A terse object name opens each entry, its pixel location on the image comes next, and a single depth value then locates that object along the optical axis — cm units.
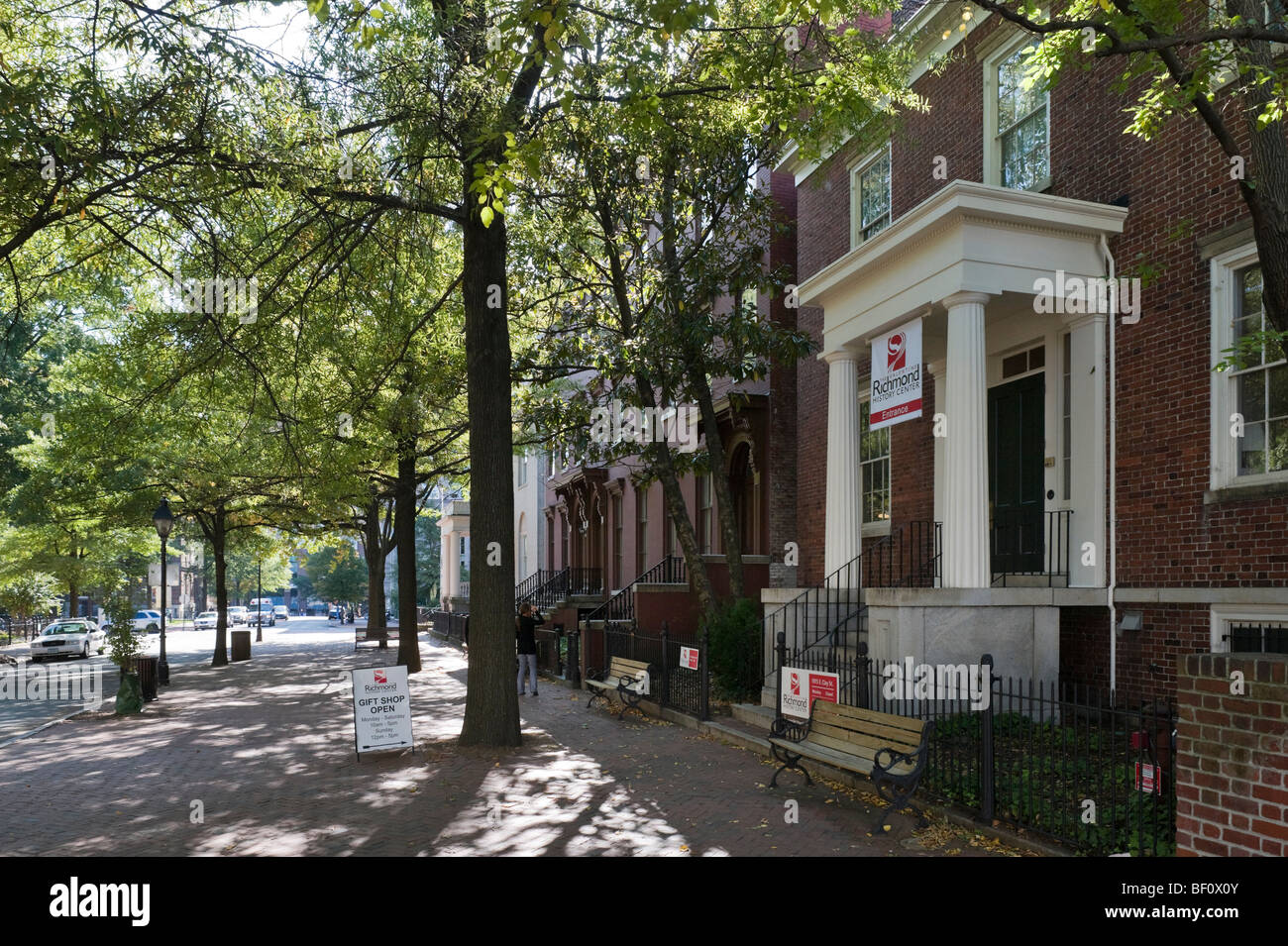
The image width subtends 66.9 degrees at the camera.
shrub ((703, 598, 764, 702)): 1466
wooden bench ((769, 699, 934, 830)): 809
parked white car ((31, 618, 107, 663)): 3191
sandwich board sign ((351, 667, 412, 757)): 1135
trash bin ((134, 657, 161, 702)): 1795
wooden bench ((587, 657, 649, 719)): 1493
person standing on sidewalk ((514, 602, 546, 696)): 1798
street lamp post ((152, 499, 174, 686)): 2161
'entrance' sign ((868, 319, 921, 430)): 1210
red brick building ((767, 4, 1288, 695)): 977
